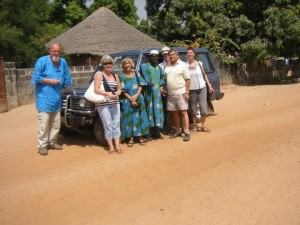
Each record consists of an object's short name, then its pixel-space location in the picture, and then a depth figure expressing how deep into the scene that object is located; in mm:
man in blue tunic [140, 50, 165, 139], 6863
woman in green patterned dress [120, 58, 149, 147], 6633
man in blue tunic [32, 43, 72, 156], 6223
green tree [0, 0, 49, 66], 14688
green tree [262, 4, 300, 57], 18219
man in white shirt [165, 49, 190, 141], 6961
